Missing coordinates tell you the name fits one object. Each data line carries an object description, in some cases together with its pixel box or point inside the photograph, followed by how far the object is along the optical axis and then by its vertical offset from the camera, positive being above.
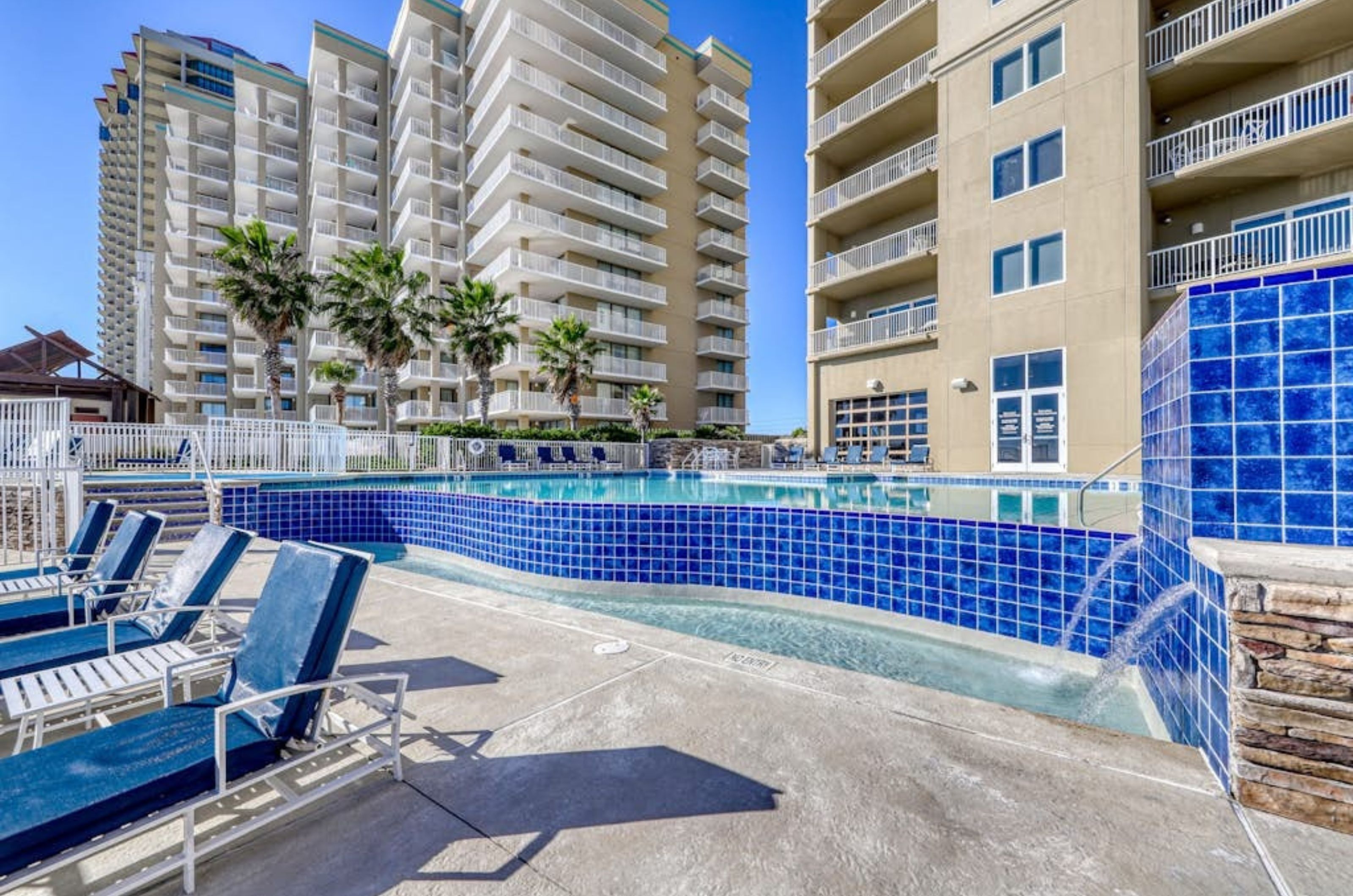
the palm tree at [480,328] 22.58 +5.10
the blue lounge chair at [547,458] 20.19 -0.27
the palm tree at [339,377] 30.22 +4.27
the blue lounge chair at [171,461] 13.34 -0.19
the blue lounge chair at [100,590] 3.42 -0.92
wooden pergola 22.72 +3.20
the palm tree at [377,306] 21.33 +5.66
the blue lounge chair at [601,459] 21.64 -0.35
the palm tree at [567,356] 23.66 +4.08
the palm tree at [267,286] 21.47 +6.64
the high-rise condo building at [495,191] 27.56 +15.19
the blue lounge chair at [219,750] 1.53 -0.99
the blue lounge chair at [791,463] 19.69 -0.50
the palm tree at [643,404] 25.91 +2.16
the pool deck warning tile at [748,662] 3.28 -1.28
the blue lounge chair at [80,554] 4.28 -0.80
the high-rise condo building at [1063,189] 11.35 +5.93
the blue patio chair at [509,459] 19.30 -0.28
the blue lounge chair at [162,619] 2.79 -0.96
